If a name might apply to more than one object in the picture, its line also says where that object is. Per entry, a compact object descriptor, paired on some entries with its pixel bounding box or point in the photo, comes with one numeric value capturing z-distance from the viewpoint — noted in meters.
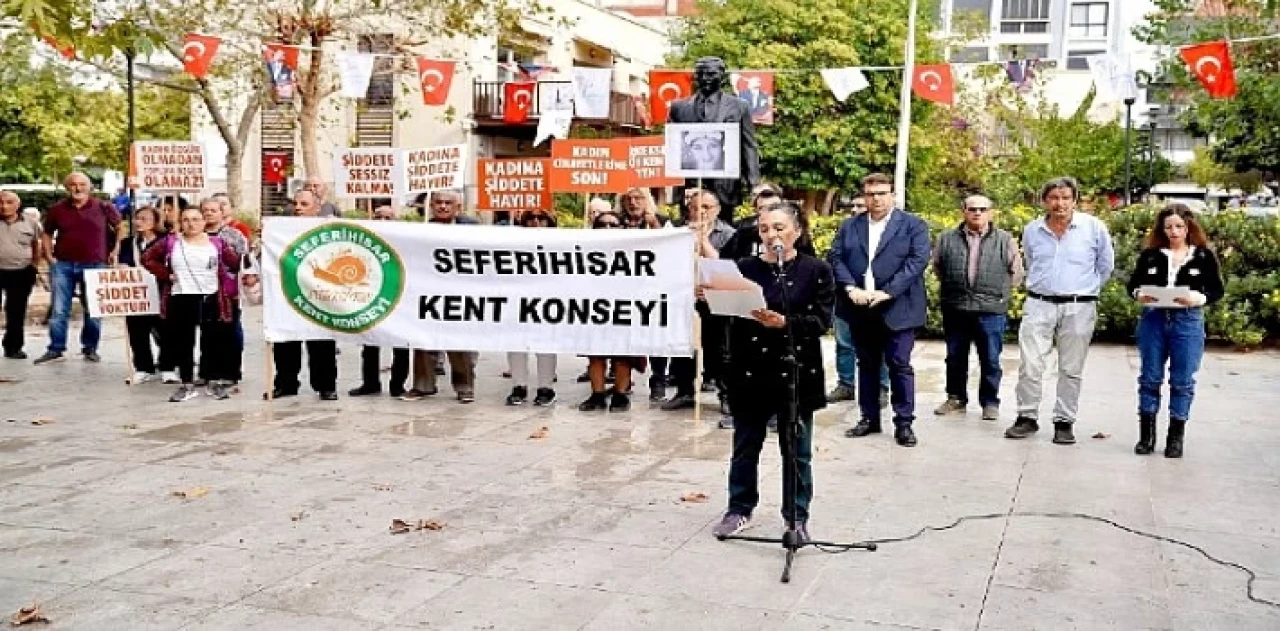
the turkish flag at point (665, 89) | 17.88
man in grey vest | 9.93
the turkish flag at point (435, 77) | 17.64
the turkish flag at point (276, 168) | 31.77
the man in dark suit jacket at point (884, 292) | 8.93
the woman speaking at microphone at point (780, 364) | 6.03
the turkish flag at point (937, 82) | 17.23
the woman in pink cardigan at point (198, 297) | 10.62
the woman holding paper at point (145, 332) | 11.62
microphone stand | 5.88
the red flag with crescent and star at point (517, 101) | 20.44
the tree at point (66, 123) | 32.38
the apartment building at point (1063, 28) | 69.62
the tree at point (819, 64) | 32.69
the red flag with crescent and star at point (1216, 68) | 14.41
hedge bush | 14.30
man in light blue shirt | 8.91
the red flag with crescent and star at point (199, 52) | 16.27
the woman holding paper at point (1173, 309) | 8.37
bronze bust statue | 10.98
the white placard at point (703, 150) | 9.98
